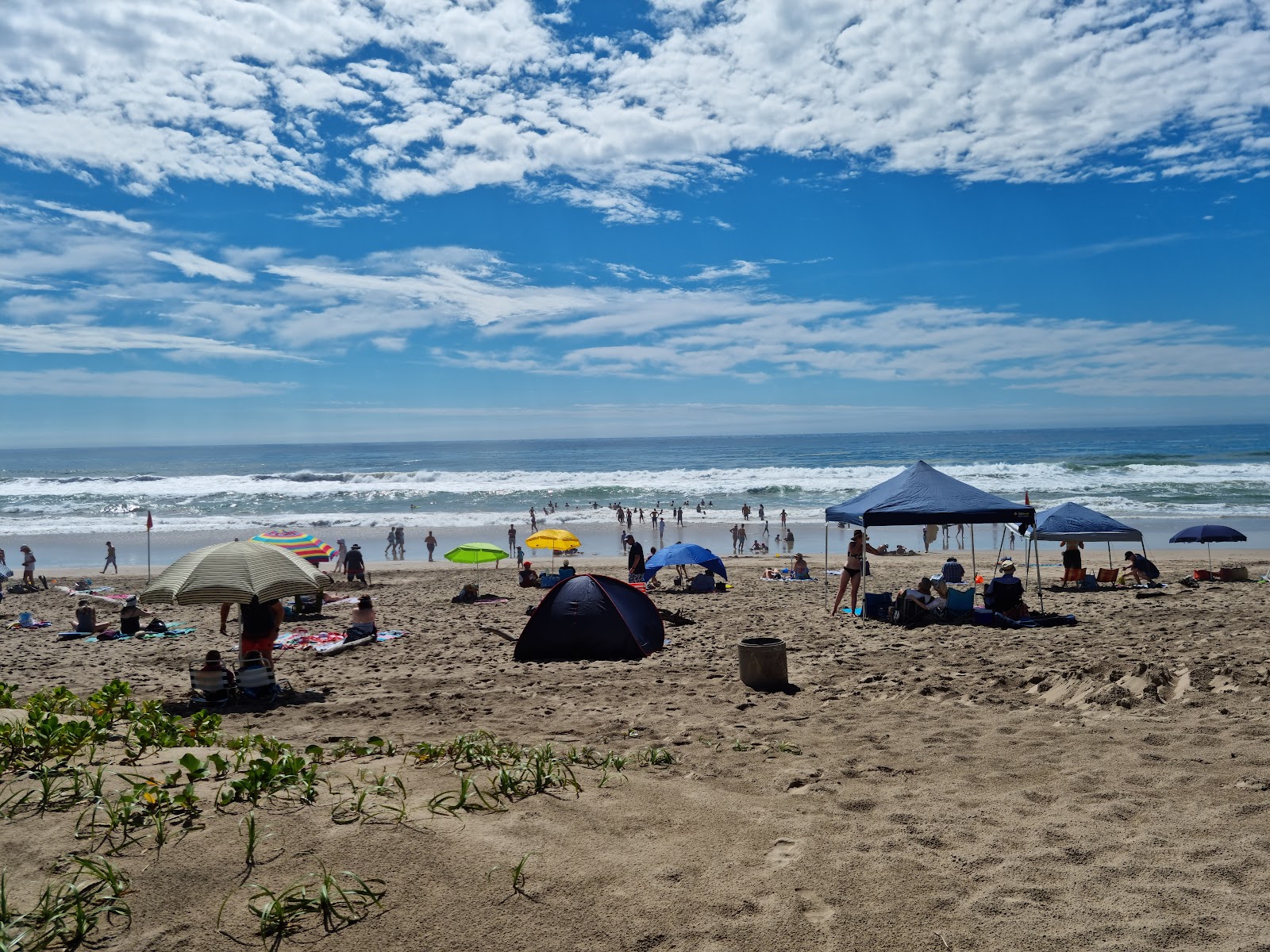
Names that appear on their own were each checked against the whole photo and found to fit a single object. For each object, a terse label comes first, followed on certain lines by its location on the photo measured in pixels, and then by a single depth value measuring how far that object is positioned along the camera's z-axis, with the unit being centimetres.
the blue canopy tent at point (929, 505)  1200
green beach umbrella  1744
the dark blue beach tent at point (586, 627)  1020
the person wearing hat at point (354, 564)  2072
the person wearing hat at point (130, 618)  1319
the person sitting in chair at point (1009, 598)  1174
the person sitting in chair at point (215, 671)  820
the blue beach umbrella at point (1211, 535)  1680
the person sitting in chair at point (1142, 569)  1616
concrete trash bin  828
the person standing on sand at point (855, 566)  1298
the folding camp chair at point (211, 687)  818
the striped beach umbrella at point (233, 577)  808
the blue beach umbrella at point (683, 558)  1556
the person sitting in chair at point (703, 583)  1745
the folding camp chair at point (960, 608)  1183
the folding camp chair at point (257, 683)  829
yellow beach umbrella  1864
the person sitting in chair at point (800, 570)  1988
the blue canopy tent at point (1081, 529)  1491
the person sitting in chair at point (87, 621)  1338
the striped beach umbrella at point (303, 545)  1600
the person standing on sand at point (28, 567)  2073
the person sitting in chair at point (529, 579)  1958
